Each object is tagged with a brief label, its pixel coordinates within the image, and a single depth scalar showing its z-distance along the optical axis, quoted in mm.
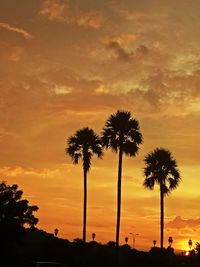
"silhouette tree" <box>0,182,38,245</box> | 55959
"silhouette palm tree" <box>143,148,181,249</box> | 68250
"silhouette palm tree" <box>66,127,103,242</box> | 67938
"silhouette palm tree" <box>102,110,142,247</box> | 62875
